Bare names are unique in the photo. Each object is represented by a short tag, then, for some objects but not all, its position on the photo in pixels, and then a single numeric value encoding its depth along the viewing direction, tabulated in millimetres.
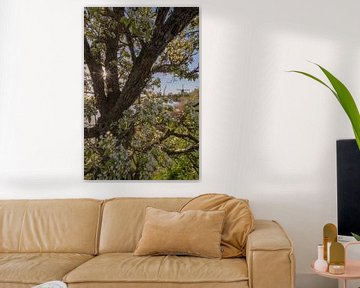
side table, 2951
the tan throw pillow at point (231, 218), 3406
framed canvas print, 4109
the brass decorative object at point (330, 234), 3170
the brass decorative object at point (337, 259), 2982
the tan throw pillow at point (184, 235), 3332
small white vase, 3074
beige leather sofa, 2973
